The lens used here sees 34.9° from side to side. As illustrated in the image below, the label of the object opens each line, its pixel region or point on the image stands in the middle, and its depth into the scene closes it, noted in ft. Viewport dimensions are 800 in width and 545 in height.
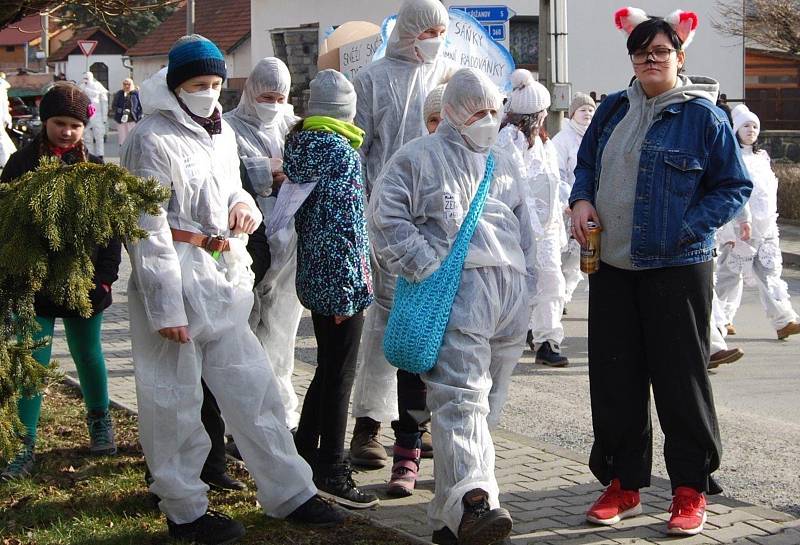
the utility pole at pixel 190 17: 120.70
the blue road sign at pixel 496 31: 45.32
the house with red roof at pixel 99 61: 248.32
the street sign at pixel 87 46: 139.85
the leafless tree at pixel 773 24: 85.46
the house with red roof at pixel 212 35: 165.37
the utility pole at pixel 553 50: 46.01
